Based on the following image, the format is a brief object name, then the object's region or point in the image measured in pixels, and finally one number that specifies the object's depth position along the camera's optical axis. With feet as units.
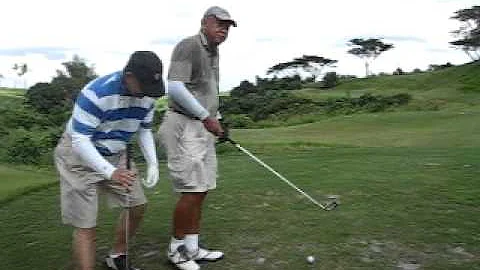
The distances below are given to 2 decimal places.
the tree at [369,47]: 232.53
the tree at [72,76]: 181.79
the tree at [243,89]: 199.00
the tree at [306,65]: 226.79
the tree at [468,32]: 205.77
